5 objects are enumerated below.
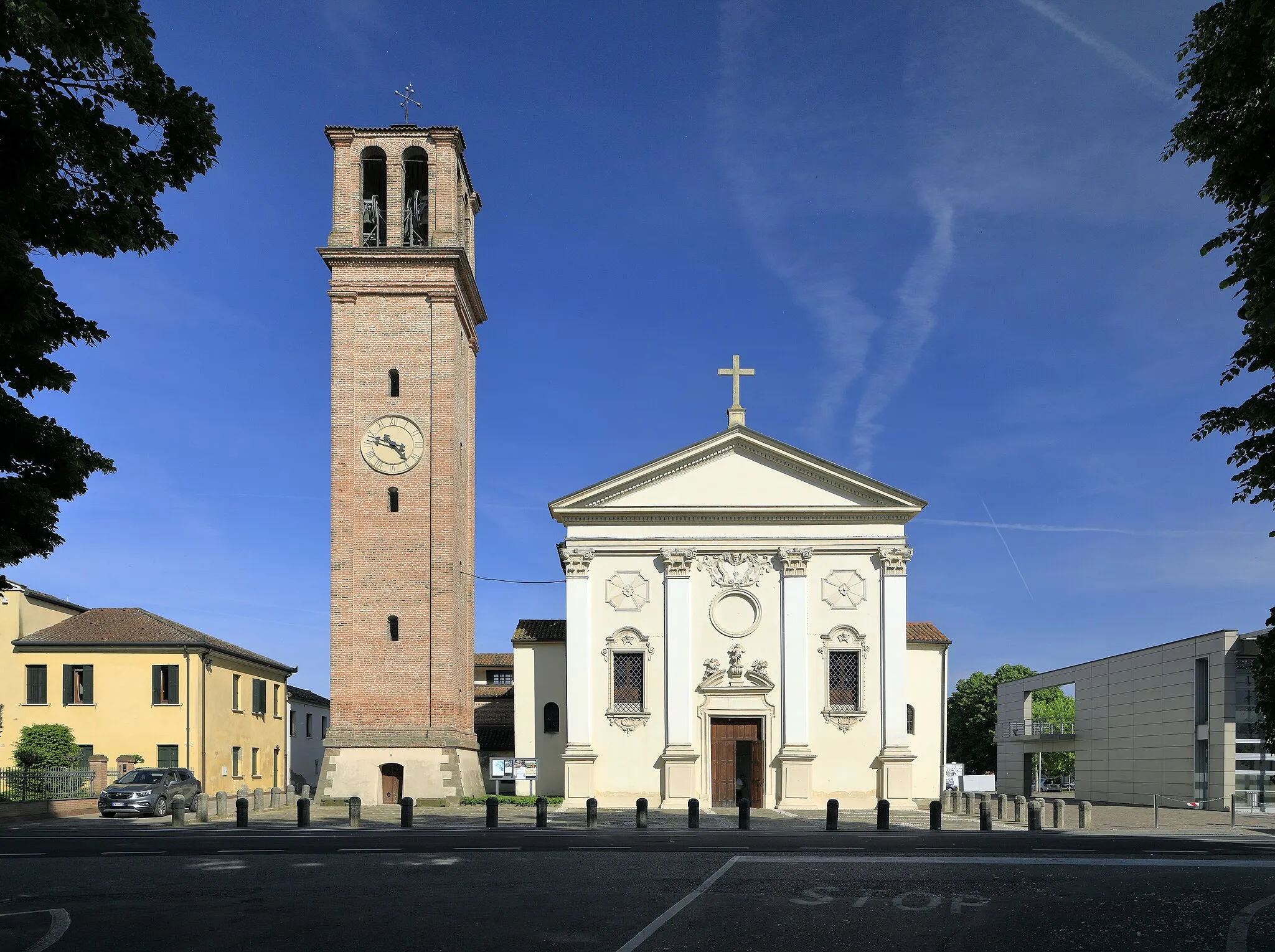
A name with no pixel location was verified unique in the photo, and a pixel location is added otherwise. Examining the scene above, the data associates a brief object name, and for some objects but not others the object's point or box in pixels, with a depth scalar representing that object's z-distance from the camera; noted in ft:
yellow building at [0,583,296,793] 141.08
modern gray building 136.15
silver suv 106.42
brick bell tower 112.88
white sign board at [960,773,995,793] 203.62
